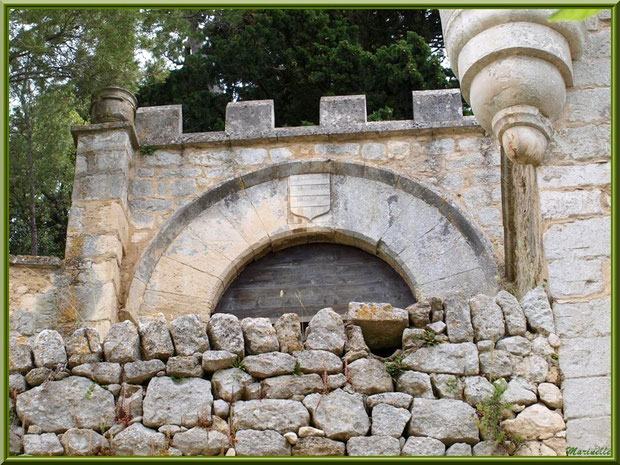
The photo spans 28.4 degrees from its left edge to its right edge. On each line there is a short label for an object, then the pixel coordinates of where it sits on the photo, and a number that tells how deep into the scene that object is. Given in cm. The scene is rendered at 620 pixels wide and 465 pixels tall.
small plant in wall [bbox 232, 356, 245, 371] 556
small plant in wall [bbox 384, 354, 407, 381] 559
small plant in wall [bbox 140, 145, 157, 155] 1065
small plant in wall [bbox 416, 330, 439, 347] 567
